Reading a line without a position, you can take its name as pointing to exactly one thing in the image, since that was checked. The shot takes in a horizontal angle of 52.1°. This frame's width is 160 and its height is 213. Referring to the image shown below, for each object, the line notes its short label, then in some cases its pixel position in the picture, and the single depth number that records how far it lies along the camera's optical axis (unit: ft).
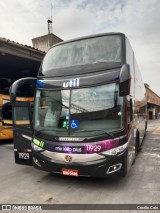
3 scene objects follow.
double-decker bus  11.03
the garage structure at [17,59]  24.21
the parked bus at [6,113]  26.37
